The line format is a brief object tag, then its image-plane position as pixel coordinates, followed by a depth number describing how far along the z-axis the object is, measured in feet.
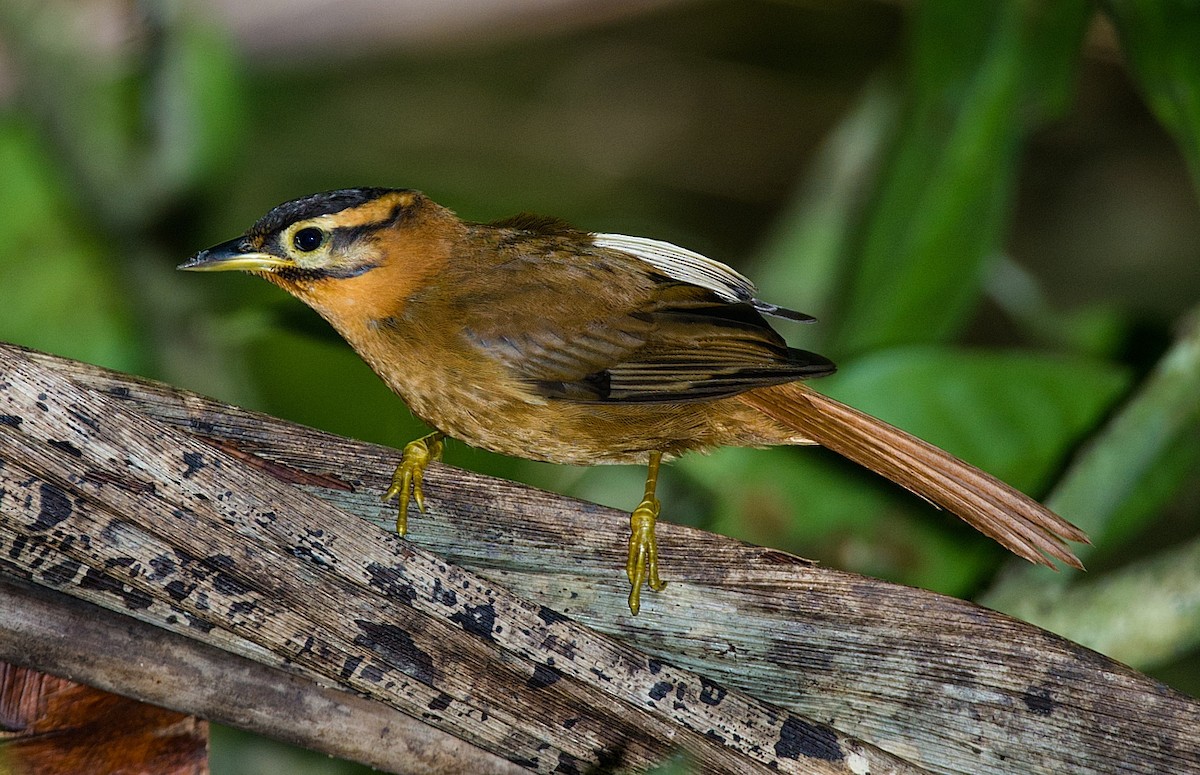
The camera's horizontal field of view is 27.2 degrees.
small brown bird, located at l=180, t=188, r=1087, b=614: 13.51
